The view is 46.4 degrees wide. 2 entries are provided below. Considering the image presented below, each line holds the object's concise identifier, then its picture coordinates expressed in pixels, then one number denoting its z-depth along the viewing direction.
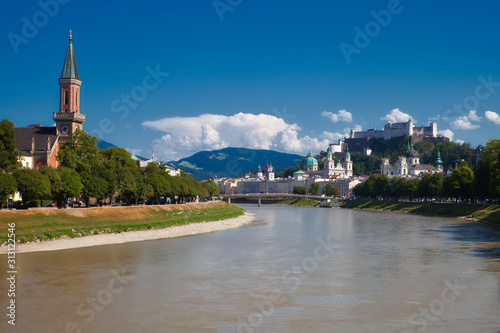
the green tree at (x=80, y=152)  65.50
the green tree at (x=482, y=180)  79.62
